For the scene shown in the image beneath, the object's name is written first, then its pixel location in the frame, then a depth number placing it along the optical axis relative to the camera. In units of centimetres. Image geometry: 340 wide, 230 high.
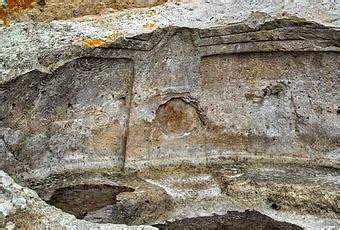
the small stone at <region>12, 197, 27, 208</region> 359
